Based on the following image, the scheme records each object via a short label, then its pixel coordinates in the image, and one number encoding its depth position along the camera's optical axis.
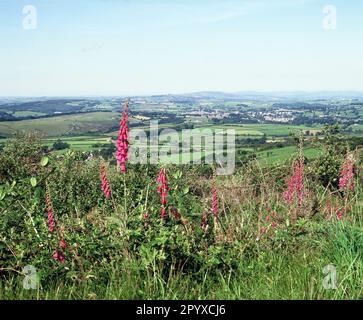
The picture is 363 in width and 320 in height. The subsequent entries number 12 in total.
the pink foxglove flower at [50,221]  4.19
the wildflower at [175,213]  4.46
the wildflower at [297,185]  5.59
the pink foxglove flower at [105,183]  4.33
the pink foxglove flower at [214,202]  4.60
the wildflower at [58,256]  3.87
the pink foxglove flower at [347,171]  5.65
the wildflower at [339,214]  5.12
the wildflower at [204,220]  4.66
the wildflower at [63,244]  3.98
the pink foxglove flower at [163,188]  4.27
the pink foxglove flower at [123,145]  3.96
